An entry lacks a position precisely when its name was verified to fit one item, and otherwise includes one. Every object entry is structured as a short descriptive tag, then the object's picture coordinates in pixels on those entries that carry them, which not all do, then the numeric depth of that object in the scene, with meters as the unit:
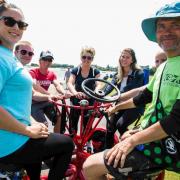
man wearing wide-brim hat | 1.33
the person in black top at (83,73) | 3.46
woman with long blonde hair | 3.12
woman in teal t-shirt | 1.45
